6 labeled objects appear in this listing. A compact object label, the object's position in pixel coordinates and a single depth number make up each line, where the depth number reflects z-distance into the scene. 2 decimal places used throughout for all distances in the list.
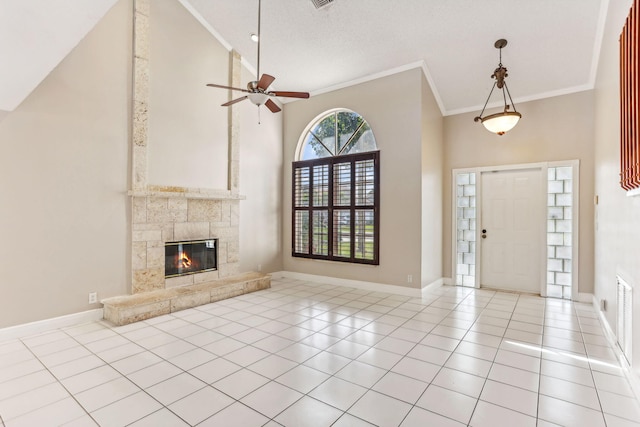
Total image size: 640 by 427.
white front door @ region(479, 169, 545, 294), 5.31
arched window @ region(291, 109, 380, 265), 5.60
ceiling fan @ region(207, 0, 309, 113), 3.50
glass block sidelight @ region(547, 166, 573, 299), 5.04
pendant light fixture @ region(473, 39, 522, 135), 4.17
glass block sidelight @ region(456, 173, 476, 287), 5.86
